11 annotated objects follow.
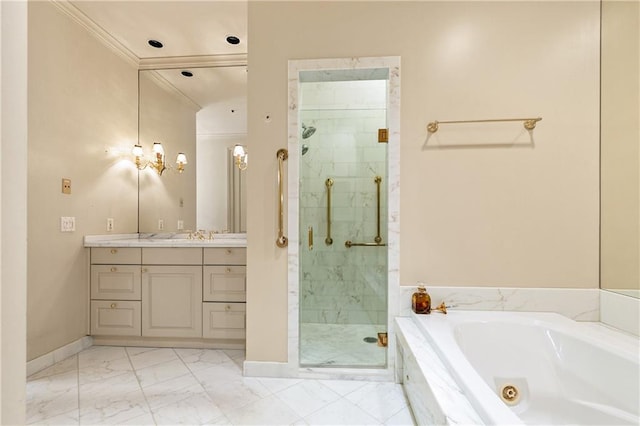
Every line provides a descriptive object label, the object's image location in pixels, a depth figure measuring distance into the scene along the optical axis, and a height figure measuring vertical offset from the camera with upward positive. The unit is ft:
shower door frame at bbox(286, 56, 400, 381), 6.20 +0.08
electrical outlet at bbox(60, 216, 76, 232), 7.14 -0.35
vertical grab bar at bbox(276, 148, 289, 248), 6.30 +0.26
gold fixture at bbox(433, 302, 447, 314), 5.91 -1.93
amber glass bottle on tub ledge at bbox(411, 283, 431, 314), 5.93 -1.80
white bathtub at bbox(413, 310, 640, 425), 4.08 -2.34
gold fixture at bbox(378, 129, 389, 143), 6.35 +1.66
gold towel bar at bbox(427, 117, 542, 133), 5.91 +1.81
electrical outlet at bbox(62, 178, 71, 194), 7.17 +0.58
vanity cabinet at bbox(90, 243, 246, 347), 7.70 -2.20
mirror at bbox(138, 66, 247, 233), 9.30 +2.16
